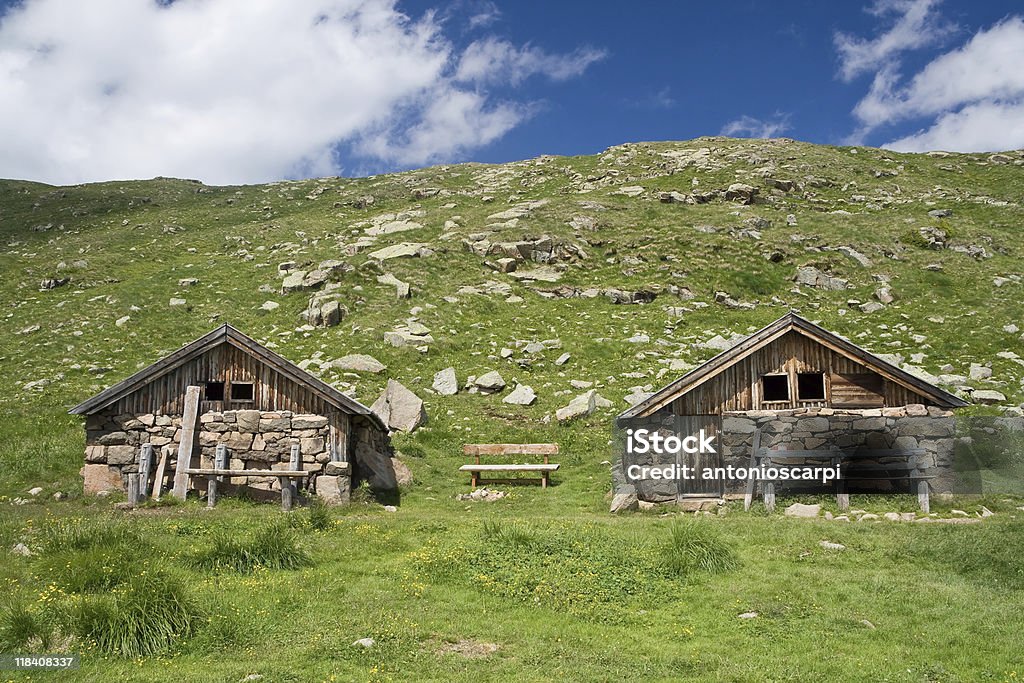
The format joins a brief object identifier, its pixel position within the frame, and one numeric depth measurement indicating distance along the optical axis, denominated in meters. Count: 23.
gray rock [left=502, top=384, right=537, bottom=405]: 31.52
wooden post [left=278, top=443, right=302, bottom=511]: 20.14
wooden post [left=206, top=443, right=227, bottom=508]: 20.41
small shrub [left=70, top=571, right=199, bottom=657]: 9.98
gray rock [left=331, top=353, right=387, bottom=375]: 34.09
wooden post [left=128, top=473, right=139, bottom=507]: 20.39
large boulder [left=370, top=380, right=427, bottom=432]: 28.91
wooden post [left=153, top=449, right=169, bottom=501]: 20.88
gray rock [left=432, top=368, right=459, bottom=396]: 32.59
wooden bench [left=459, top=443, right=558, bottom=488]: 24.42
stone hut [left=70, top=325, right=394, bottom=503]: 21.28
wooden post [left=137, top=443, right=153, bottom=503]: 20.67
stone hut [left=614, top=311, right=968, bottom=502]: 20.28
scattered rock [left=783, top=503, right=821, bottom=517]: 19.62
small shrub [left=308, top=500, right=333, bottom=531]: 17.39
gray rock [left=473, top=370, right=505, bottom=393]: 32.88
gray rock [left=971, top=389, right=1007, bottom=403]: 28.83
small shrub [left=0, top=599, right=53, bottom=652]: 9.58
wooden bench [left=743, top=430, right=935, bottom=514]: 20.12
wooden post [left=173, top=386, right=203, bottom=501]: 21.00
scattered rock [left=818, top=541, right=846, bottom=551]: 15.75
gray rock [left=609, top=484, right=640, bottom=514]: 20.78
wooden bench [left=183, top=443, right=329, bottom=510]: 20.25
